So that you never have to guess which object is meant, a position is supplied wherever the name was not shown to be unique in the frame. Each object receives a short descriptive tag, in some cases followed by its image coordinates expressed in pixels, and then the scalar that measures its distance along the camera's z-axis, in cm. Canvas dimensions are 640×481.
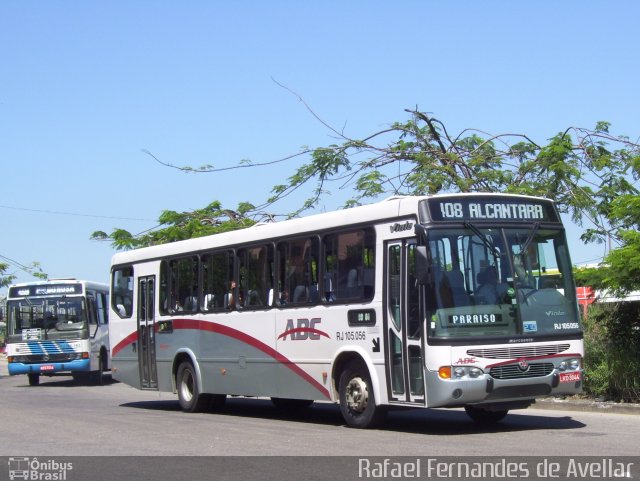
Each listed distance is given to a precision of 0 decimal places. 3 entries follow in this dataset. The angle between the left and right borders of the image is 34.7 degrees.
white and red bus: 1234
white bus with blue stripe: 2997
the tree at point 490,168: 2138
